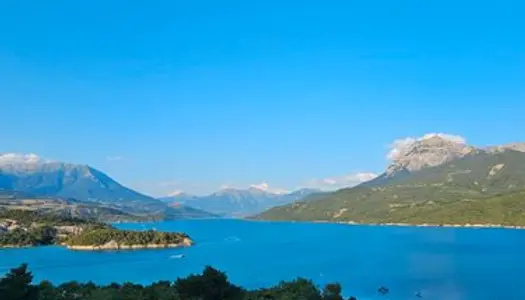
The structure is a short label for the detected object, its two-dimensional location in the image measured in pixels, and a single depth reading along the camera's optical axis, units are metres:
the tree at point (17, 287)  38.50
